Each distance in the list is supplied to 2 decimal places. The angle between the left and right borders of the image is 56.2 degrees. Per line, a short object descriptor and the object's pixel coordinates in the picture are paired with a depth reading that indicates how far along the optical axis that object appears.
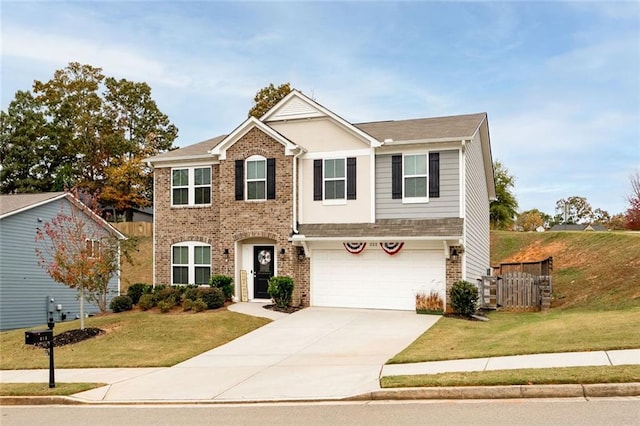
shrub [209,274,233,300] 21.44
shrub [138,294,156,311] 20.55
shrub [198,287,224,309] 20.14
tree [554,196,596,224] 88.94
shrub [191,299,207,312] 19.67
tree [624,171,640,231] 40.34
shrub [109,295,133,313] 21.03
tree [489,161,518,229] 57.31
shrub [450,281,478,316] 18.73
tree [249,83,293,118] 46.44
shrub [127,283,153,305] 22.16
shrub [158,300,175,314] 19.65
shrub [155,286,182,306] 20.22
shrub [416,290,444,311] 19.39
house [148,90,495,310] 19.97
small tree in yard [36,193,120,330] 17.39
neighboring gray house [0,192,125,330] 25.14
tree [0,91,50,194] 49.25
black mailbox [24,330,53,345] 11.57
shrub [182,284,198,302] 20.22
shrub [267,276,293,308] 20.48
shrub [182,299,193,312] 19.77
